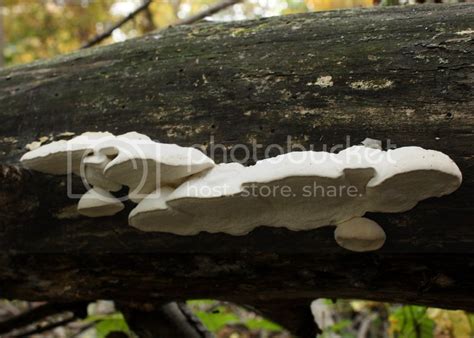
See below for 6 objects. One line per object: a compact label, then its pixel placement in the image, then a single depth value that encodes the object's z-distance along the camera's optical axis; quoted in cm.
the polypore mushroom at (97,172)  70
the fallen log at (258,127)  69
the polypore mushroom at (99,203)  72
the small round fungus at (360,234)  67
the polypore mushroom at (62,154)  72
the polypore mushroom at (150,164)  68
